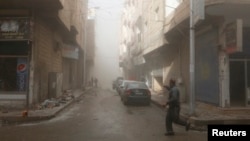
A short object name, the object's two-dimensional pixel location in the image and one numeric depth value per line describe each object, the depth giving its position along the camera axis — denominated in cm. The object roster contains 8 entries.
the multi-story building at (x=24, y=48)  1128
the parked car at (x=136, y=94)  1340
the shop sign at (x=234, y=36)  880
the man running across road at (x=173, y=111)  687
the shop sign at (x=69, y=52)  1909
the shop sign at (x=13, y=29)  1127
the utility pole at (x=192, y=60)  928
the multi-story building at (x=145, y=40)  1734
